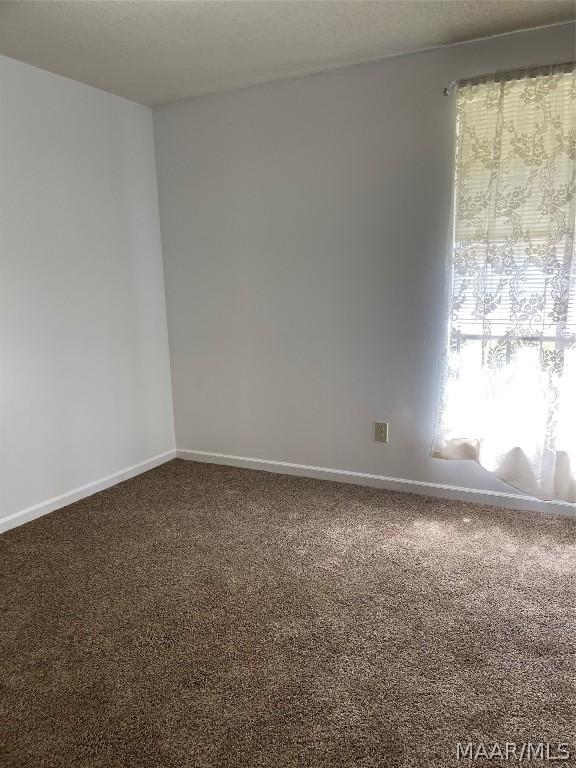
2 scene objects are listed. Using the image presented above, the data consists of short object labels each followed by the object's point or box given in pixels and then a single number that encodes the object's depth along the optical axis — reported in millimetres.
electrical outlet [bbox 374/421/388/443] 3127
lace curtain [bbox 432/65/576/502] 2416
